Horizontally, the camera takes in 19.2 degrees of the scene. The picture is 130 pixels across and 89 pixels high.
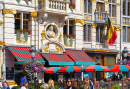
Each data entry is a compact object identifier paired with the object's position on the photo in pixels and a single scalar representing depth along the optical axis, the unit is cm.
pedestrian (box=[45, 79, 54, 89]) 2022
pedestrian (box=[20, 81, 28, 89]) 1817
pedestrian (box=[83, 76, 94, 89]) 2047
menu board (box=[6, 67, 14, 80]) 3116
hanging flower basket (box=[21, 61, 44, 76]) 2927
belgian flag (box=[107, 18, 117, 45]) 3788
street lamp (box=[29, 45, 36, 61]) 2912
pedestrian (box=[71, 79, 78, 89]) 1736
